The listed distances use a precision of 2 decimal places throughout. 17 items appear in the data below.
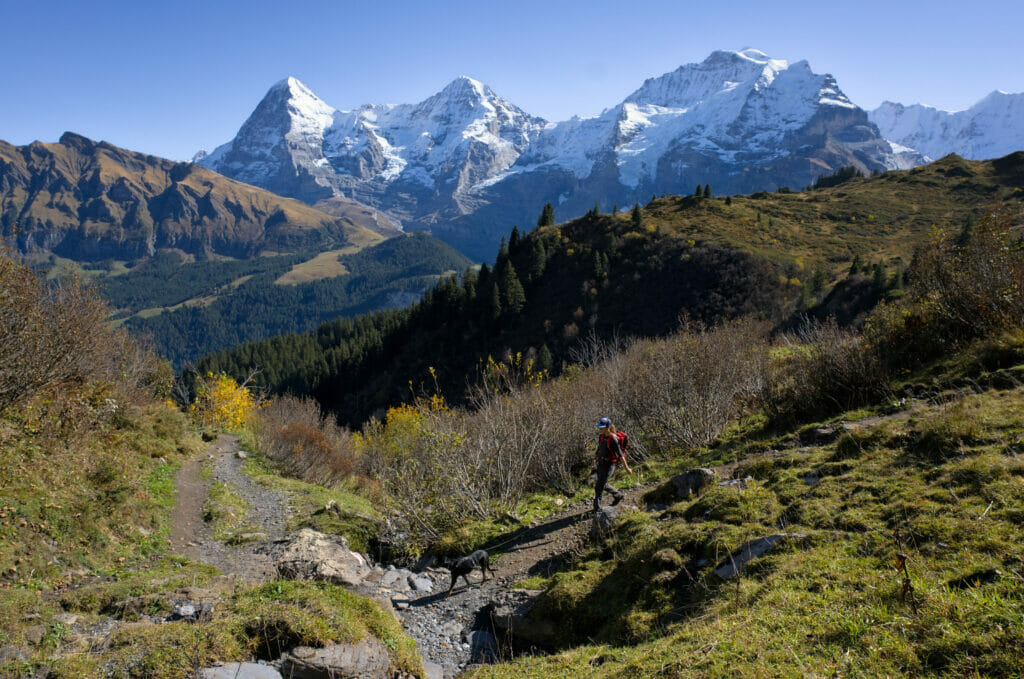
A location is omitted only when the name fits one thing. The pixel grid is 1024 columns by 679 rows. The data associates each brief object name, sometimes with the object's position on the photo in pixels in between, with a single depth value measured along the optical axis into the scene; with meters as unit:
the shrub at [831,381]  11.00
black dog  8.93
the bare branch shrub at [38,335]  11.25
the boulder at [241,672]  5.16
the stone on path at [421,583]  9.56
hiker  9.75
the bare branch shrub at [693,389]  13.91
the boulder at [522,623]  7.01
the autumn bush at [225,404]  43.62
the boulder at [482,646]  7.16
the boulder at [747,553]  5.81
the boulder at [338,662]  5.57
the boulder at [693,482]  8.92
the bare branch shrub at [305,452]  25.86
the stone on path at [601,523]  8.53
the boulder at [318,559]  9.02
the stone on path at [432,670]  6.65
